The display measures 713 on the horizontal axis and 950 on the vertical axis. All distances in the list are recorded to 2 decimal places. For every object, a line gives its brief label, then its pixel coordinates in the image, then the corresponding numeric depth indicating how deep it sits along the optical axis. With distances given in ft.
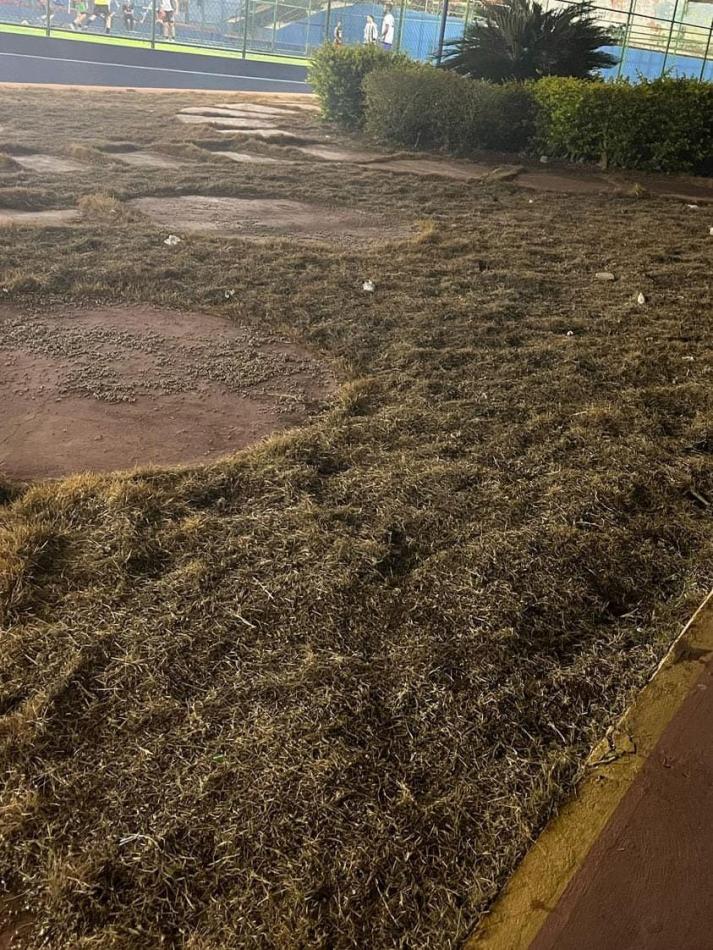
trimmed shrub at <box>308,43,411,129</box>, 43.11
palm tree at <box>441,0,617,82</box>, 39.73
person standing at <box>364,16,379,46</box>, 85.29
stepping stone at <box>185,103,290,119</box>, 43.80
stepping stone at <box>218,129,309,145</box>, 36.22
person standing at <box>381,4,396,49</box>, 84.48
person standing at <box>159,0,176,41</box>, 84.23
